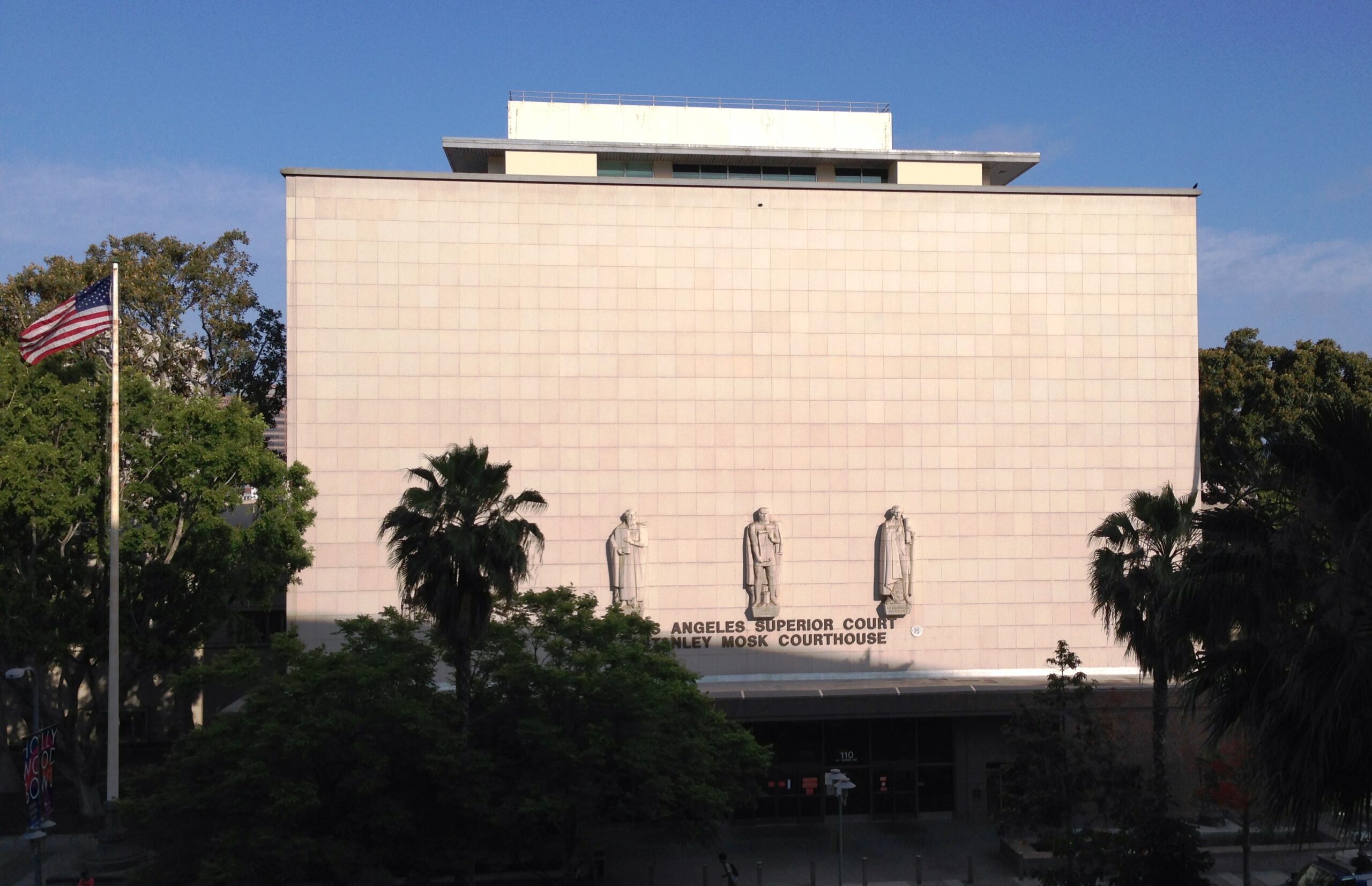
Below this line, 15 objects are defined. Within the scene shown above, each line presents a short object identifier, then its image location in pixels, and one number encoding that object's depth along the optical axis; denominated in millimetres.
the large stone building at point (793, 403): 35938
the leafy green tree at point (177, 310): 47500
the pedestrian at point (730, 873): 29469
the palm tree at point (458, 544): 23672
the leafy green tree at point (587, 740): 24781
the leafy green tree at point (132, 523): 32812
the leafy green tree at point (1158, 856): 23281
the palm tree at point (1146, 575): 28500
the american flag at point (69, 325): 29156
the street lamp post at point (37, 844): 22419
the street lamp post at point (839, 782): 28734
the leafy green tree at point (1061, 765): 28312
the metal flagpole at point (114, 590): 29375
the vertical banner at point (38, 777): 22969
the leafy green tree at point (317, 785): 22656
